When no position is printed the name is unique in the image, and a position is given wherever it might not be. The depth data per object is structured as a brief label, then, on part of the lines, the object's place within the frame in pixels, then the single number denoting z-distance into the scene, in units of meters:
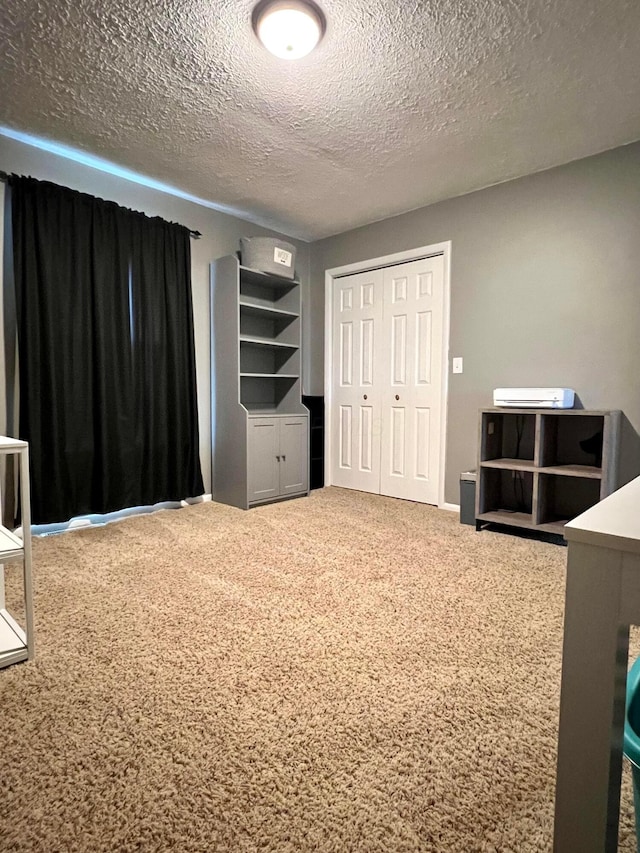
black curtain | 2.67
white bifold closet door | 3.64
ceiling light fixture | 1.70
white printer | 2.66
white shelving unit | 1.41
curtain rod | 3.49
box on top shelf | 3.59
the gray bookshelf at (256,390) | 3.51
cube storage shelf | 2.60
